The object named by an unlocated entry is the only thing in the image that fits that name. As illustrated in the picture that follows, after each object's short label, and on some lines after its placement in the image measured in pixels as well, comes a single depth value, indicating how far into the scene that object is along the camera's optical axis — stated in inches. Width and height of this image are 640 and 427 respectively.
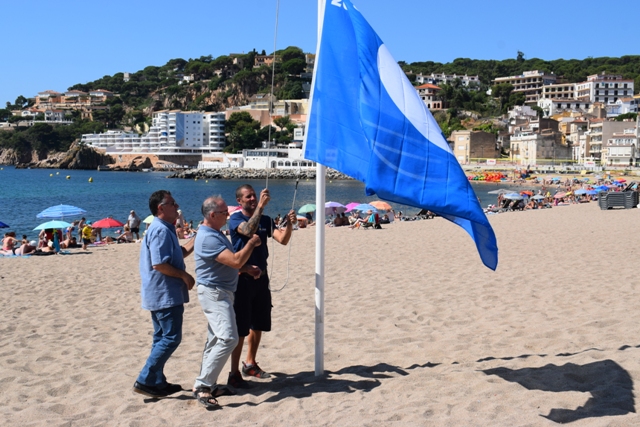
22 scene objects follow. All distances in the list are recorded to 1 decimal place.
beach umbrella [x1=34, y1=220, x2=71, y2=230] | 685.3
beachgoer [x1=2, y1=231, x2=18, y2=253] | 642.2
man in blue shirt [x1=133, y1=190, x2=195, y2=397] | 165.2
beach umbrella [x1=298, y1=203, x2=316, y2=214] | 1043.7
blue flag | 169.8
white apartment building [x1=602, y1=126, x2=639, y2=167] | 3116.1
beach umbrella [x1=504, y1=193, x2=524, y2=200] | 1281.6
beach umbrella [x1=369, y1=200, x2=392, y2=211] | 1019.9
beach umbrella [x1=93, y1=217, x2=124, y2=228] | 796.1
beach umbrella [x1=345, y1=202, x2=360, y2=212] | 1037.4
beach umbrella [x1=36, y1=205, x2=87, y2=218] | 783.7
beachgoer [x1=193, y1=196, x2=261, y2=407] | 164.7
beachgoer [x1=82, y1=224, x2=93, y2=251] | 704.0
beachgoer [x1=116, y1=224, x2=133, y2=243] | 780.0
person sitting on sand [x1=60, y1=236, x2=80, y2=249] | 682.8
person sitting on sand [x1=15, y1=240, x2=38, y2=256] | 612.4
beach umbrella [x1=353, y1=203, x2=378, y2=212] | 953.6
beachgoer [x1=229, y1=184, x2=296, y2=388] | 179.6
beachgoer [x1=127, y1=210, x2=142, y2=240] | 819.4
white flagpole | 179.2
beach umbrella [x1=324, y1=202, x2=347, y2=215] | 1033.5
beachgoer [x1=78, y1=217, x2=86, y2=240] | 796.0
